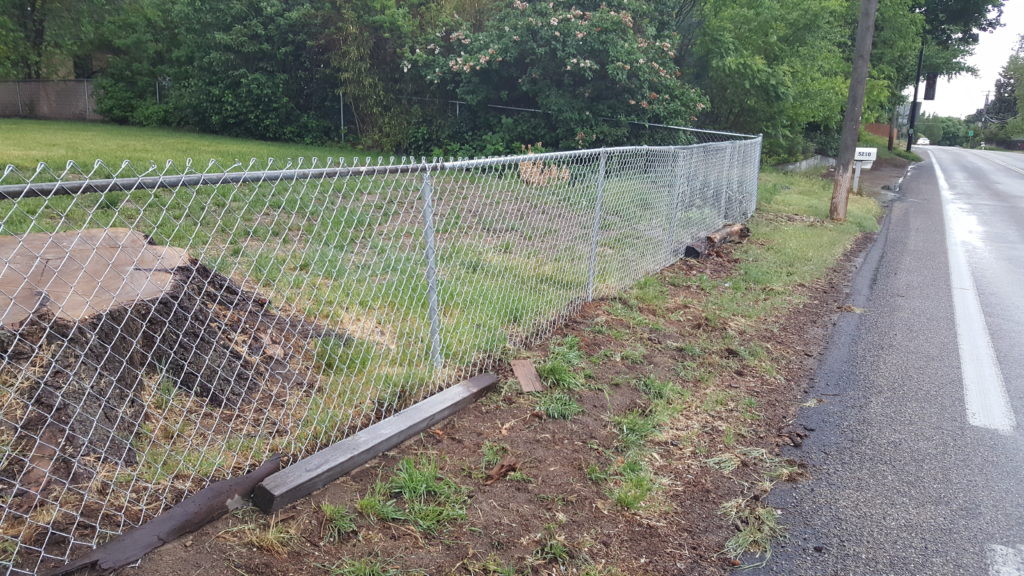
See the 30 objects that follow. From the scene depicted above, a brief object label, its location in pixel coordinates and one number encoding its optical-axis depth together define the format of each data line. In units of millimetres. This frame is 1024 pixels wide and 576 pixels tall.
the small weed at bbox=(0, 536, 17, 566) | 2445
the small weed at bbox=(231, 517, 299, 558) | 2740
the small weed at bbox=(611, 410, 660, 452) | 3916
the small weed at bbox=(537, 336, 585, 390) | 4543
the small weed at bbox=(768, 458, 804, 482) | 3693
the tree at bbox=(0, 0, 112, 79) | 21484
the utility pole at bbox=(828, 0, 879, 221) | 12258
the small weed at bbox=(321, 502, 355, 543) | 2885
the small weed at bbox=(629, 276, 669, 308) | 6582
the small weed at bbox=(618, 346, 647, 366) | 5082
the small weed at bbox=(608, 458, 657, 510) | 3326
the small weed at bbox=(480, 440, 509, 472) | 3549
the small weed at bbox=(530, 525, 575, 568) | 2889
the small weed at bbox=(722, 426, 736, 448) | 4020
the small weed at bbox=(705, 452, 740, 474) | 3752
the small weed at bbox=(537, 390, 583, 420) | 4145
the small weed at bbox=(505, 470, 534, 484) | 3443
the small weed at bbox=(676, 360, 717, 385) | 4887
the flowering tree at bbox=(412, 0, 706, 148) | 12609
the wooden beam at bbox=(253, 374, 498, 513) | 2988
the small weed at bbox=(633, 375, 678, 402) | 4539
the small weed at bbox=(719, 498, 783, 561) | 3076
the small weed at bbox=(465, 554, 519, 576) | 2777
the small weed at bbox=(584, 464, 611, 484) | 3514
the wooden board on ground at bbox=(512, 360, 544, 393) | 4457
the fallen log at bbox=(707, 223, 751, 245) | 9305
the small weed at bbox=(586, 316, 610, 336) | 5598
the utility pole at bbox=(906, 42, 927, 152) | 42584
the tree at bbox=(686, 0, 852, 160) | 16703
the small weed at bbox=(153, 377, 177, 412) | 3354
